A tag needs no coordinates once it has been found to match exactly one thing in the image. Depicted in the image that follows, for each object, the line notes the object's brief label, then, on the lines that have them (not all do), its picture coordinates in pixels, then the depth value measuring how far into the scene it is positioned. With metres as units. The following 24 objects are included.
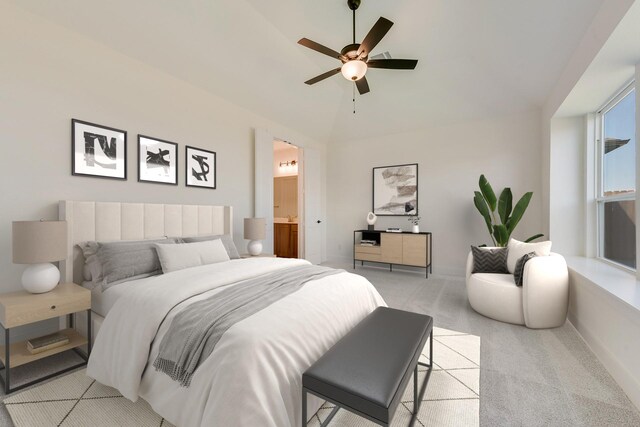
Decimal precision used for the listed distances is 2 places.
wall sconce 6.71
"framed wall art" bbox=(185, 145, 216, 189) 3.49
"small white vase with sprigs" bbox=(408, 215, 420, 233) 4.95
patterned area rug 1.49
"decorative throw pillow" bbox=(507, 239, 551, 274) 2.83
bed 1.14
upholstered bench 1.07
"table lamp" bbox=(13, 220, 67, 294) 1.90
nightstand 1.75
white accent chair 2.62
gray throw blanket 1.30
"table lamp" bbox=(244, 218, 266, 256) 3.82
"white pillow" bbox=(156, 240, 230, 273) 2.40
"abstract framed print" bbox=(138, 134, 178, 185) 3.02
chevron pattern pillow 3.23
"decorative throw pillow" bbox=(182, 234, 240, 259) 3.04
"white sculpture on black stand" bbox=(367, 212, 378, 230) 5.45
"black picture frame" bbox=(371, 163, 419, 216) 5.25
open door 5.61
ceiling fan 2.26
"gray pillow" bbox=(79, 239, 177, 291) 2.21
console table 4.75
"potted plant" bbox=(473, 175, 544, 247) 3.88
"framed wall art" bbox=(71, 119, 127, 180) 2.52
